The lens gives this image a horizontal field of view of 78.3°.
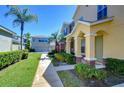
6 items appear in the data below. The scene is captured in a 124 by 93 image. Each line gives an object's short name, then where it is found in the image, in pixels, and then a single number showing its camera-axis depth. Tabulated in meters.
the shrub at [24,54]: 9.32
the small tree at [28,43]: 17.71
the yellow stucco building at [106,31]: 4.65
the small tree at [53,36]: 16.80
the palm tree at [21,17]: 8.74
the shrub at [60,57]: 8.00
